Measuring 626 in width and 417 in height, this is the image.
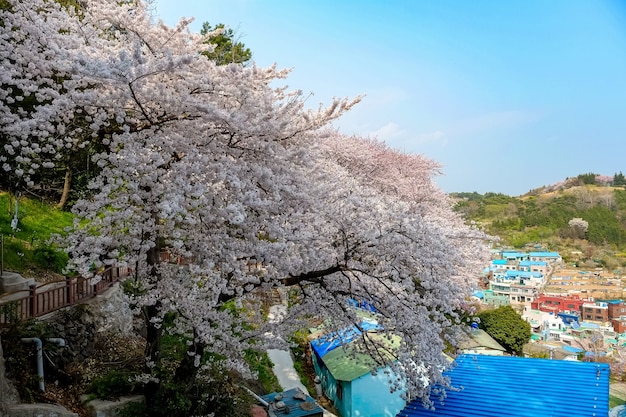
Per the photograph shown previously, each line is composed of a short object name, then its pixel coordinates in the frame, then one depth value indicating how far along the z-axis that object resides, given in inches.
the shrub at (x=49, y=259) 434.3
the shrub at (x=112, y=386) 267.4
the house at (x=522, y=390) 325.7
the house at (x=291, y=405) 337.7
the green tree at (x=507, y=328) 880.3
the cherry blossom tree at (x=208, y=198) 212.1
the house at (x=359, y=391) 461.1
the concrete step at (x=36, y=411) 225.6
